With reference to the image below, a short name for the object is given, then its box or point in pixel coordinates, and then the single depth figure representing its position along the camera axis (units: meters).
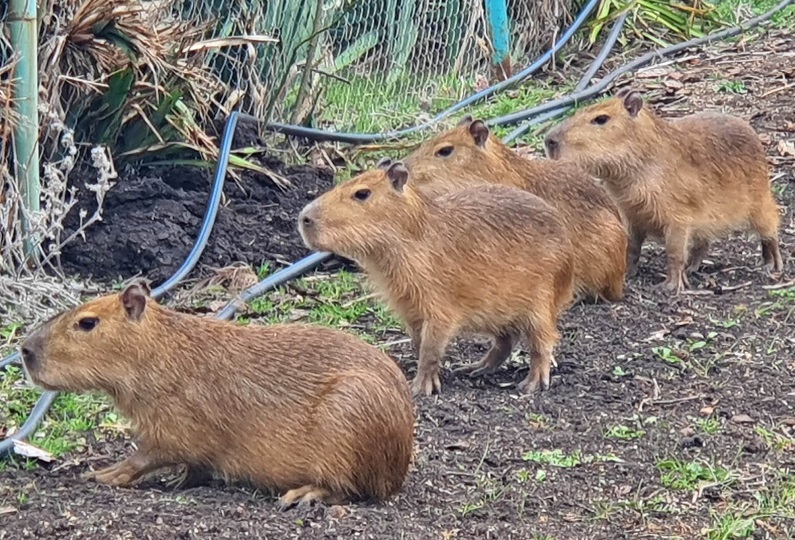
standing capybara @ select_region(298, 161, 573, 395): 10.89
